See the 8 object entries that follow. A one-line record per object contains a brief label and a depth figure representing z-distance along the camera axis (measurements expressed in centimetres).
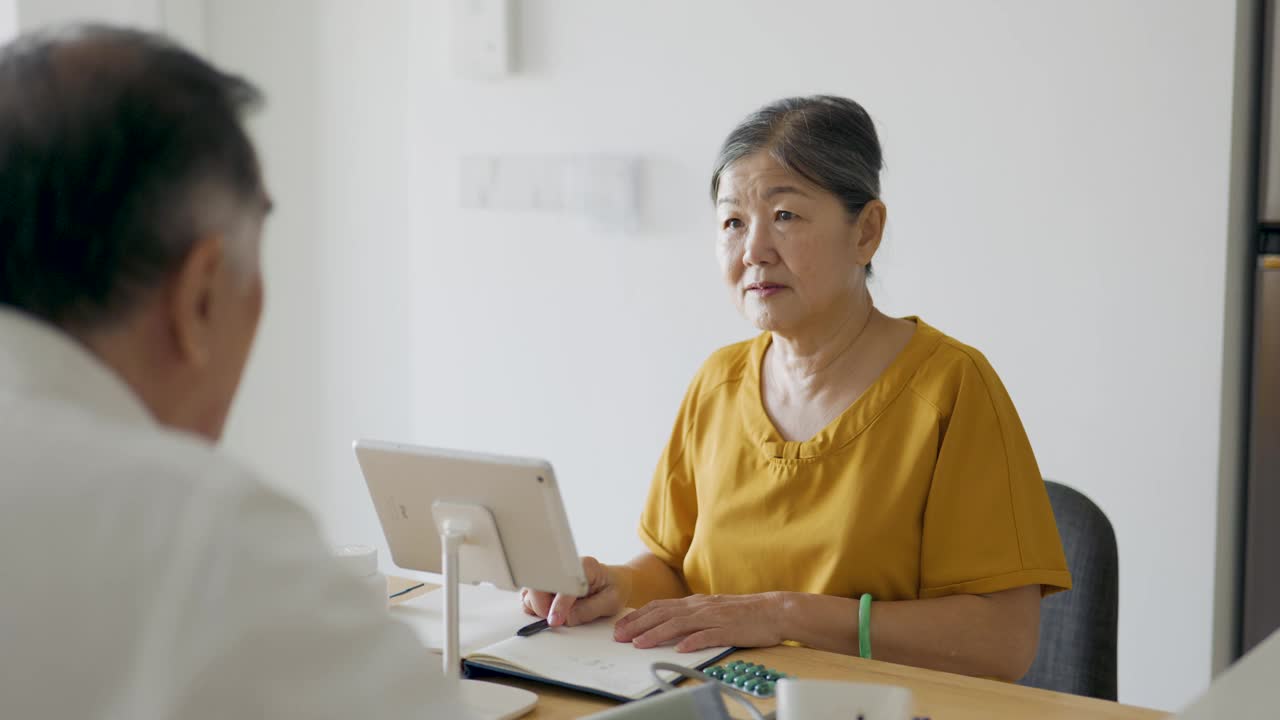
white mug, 111
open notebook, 143
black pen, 160
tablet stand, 140
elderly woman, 164
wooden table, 134
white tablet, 137
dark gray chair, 179
